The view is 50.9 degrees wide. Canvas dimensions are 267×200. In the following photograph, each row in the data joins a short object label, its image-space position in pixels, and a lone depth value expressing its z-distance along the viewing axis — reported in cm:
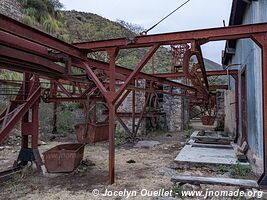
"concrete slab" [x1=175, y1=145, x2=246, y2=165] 639
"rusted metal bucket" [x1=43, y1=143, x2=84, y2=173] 629
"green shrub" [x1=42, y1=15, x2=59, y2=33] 2102
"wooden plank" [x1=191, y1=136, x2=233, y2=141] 975
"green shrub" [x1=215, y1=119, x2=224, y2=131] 1461
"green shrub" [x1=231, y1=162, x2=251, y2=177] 573
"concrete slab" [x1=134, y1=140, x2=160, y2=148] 1050
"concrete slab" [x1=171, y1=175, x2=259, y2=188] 463
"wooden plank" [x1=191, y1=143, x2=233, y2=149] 852
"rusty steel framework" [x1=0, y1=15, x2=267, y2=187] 451
